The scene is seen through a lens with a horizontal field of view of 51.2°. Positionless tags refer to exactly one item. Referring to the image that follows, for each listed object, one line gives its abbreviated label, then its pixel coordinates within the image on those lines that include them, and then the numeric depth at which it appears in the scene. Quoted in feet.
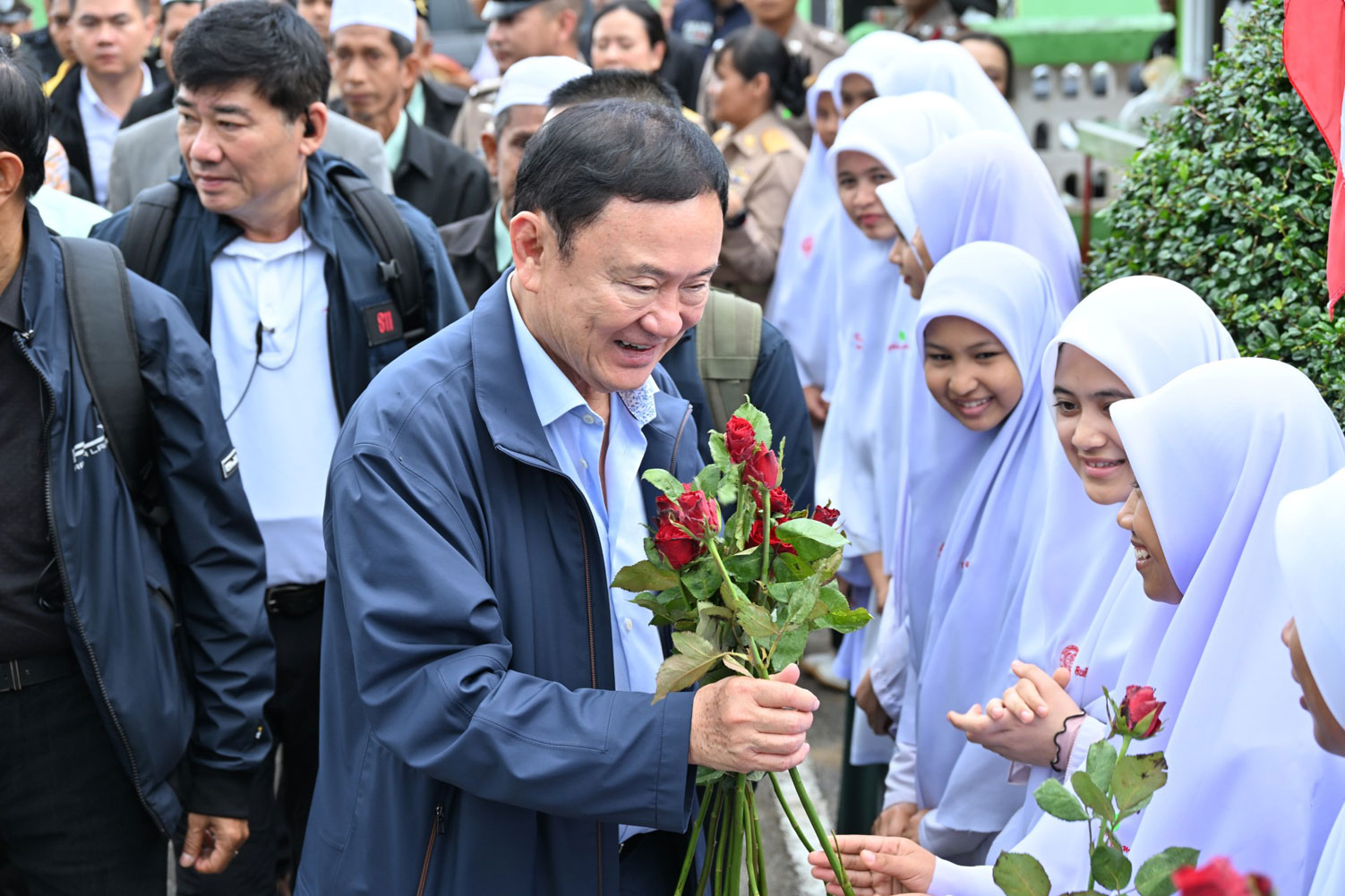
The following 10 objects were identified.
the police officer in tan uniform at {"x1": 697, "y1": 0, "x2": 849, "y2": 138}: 24.89
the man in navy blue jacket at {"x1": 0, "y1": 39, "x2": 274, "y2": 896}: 8.65
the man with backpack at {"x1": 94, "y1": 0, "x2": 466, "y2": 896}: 11.19
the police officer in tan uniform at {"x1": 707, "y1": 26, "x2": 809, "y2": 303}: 18.97
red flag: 8.63
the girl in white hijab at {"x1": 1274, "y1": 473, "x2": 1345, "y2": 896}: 5.58
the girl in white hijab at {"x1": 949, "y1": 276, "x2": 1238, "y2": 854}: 8.71
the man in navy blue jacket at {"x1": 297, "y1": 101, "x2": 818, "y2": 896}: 6.26
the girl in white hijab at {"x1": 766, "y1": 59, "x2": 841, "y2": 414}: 18.20
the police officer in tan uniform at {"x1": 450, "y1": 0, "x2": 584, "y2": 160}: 21.01
